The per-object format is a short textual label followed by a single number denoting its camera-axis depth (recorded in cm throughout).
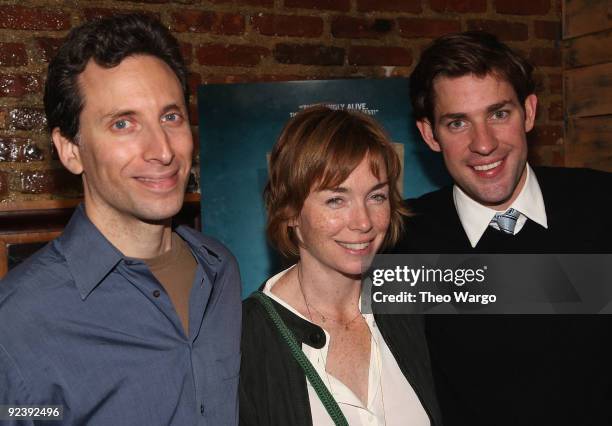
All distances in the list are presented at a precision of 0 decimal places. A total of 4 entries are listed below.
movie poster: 245
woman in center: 167
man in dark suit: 179
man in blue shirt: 139
